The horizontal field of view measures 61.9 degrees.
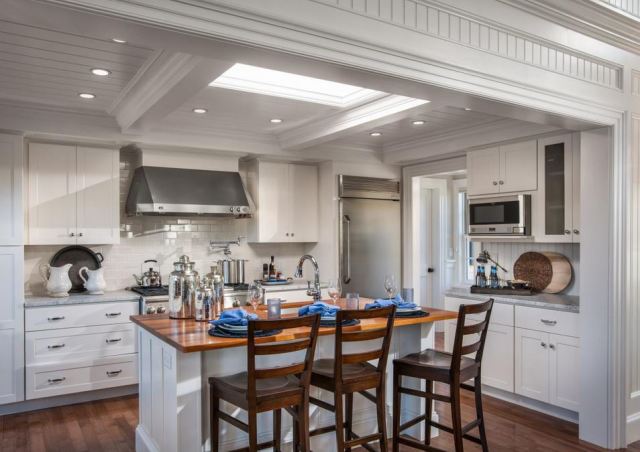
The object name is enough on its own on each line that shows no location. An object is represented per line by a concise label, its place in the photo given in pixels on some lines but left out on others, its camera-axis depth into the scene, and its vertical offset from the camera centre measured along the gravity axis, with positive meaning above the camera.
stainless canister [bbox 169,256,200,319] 3.22 -0.42
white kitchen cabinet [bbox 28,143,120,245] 4.65 +0.27
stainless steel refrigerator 5.91 -0.10
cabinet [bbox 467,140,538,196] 4.61 +0.50
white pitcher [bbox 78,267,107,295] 4.86 -0.52
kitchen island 2.75 -0.85
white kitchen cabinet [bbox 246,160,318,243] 5.74 +0.26
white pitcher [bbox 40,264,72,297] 4.63 -0.49
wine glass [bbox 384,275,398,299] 3.54 -0.40
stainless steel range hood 4.93 +0.31
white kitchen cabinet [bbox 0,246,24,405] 4.25 -0.81
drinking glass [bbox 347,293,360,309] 3.39 -0.49
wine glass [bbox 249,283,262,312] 3.29 -0.43
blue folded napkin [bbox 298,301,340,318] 3.15 -0.51
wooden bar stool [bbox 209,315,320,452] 2.47 -0.81
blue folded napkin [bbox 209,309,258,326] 2.78 -0.49
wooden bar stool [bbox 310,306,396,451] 2.77 -0.82
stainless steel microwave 4.58 +0.07
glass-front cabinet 4.30 +0.27
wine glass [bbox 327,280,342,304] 3.57 -0.45
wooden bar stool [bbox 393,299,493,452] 3.02 -0.88
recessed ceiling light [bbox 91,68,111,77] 3.37 +0.98
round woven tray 4.63 -0.42
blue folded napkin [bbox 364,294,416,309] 3.38 -0.51
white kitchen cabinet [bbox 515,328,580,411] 3.96 -1.11
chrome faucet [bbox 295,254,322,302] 3.58 -0.44
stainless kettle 5.24 -0.53
